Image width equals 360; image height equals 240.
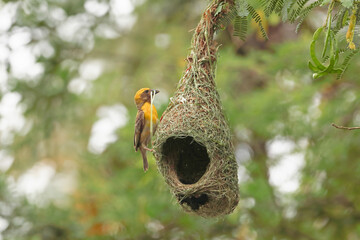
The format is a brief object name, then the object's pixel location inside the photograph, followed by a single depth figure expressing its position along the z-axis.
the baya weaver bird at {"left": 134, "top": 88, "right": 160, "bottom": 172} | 7.68
